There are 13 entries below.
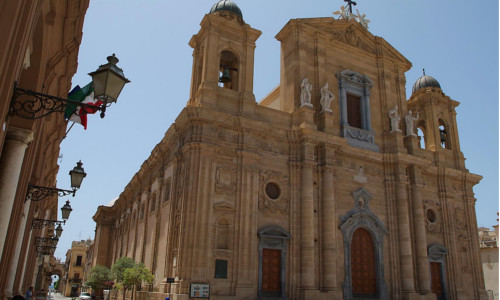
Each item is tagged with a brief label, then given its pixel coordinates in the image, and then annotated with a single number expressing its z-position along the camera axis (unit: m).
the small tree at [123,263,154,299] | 19.81
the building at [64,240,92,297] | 73.38
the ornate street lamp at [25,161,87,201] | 9.86
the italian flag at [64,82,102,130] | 10.24
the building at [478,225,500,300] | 37.11
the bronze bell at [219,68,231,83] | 21.77
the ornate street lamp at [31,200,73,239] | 14.40
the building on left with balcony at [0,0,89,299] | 4.72
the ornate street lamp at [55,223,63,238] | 17.84
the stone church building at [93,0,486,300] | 18.91
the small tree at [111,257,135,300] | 22.12
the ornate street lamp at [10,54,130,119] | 5.63
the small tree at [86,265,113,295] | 30.67
